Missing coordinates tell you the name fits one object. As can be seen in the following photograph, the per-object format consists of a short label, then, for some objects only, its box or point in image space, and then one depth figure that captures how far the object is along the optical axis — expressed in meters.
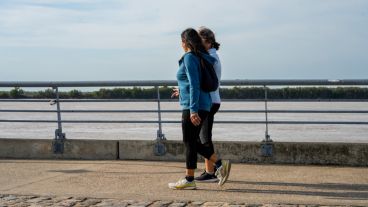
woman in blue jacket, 6.68
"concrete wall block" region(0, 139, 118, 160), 9.48
